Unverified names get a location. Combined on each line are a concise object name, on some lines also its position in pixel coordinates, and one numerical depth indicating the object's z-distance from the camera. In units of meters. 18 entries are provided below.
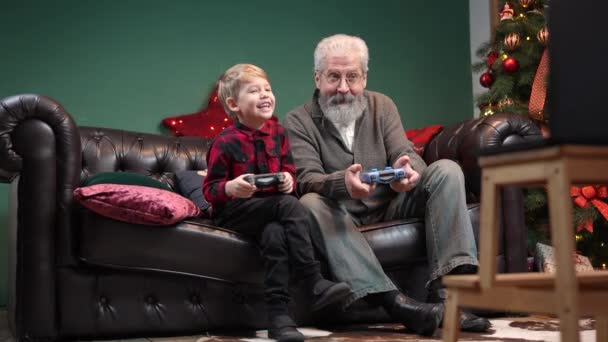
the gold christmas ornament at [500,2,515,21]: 3.89
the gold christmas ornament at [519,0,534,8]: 3.87
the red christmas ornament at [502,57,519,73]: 3.76
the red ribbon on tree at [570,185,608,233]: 3.35
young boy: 2.24
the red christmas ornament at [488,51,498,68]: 3.96
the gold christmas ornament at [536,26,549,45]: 3.66
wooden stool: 1.15
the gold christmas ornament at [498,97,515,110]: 3.75
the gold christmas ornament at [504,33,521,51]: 3.79
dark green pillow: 2.59
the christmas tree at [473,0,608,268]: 3.42
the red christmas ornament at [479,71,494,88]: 3.97
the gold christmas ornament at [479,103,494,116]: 3.87
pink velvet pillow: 2.24
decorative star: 3.78
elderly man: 2.34
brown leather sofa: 2.27
